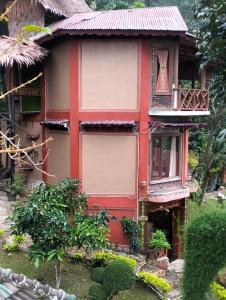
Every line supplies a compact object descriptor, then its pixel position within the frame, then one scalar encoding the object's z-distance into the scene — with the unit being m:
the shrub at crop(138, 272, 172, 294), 10.25
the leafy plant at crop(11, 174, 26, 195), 14.64
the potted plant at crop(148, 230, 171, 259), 12.38
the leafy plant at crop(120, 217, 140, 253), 12.52
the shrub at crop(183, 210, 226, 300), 7.44
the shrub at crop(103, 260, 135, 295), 8.13
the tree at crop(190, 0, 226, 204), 5.11
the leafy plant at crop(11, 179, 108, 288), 8.38
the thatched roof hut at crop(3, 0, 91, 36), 14.76
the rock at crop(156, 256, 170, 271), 12.20
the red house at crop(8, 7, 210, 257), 12.45
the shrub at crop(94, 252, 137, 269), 10.98
